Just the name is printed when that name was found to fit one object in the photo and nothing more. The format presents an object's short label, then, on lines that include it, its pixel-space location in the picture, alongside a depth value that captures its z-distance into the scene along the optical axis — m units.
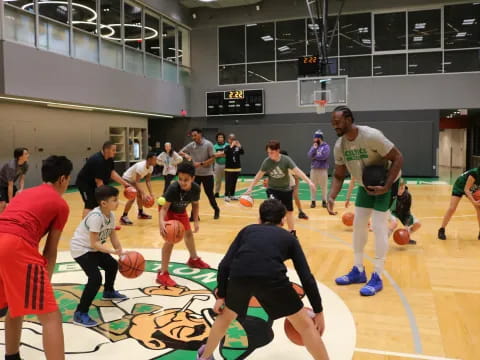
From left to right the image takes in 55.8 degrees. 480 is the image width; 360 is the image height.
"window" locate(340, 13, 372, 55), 21.62
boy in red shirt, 2.87
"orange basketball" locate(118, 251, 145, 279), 4.80
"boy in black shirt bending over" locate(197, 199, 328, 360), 2.97
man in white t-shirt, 5.11
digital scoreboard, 22.91
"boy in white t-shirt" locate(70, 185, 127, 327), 4.34
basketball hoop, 18.75
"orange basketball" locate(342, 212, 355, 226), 8.80
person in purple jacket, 11.98
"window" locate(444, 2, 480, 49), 20.77
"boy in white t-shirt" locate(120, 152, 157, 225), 10.03
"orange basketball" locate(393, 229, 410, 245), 7.23
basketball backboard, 18.84
